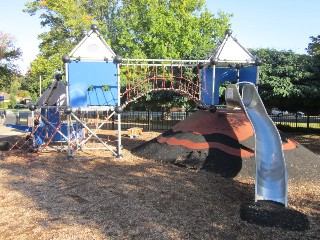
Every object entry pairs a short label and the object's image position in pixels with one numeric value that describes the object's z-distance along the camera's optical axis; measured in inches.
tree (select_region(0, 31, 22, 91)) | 1555.2
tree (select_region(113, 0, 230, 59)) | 1208.7
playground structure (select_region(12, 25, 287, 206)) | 342.3
